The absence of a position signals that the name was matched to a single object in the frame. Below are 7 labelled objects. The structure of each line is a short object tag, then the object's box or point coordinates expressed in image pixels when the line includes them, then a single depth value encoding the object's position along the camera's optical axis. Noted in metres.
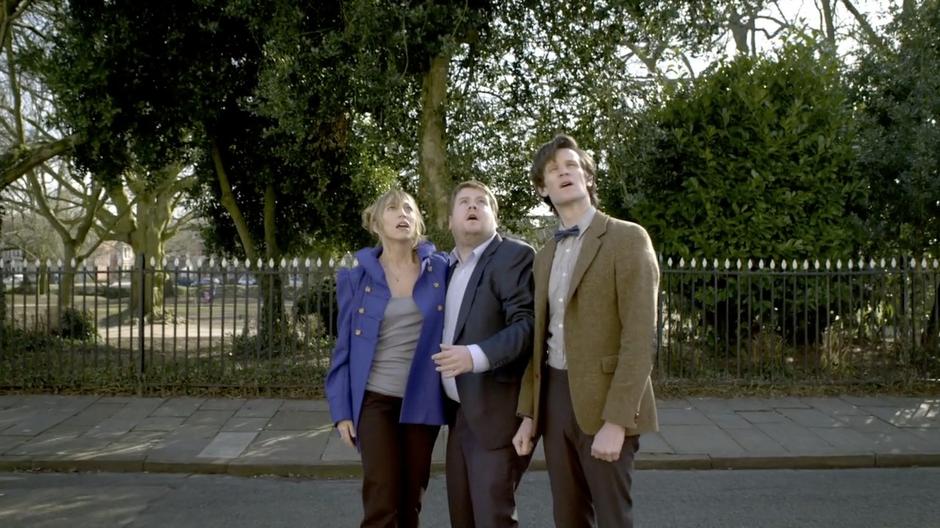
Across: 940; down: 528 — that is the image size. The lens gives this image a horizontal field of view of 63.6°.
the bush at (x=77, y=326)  12.98
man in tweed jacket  2.66
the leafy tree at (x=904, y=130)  9.47
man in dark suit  2.95
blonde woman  3.21
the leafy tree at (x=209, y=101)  9.27
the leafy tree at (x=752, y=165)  9.12
